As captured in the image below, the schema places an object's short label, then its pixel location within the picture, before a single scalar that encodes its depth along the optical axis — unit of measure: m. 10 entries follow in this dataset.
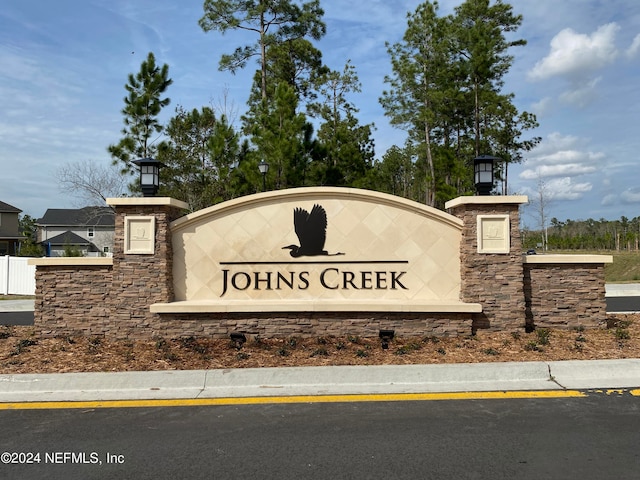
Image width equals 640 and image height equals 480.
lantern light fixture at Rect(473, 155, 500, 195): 9.19
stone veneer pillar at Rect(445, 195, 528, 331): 8.81
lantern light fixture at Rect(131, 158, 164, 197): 9.22
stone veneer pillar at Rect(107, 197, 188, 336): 8.91
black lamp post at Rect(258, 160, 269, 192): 19.11
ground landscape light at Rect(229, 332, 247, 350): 8.18
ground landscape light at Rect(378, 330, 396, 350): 8.32
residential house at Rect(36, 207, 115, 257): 55.53
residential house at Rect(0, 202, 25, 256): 49.75
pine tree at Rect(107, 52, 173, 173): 25.33
